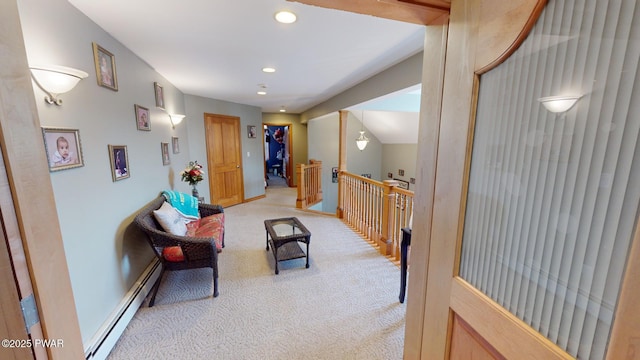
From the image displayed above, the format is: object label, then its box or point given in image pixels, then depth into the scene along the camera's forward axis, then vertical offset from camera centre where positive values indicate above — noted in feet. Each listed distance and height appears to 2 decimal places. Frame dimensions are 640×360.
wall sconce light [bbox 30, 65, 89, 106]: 4.15 +1.16
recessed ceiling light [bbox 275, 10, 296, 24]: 5.53 +2.95
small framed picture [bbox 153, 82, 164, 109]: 9.87 +2.09
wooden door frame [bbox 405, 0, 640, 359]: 1.83 -0.84
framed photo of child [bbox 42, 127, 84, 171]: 4.44 -0.07
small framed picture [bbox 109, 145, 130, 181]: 6.56 -0.47
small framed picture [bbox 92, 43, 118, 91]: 6.06 +2.02
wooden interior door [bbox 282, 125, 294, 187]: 26.02 -1.80
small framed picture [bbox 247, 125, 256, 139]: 19.26 +1.07
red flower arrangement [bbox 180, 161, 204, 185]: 11.87 -1.47
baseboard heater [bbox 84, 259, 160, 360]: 5.20 -4.28
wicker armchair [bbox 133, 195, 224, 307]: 6.95 -3.01
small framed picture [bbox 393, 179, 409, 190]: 22.52 -3.60
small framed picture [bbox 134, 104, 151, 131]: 8.18 +0.92
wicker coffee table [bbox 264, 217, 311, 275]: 8.71 -3.51
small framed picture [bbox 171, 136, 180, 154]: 11.97 -0.02
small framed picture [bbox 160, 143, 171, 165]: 10.43 -0.36
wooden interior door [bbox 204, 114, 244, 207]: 16.61 -1.01
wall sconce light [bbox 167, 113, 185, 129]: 11.57 +1.23
